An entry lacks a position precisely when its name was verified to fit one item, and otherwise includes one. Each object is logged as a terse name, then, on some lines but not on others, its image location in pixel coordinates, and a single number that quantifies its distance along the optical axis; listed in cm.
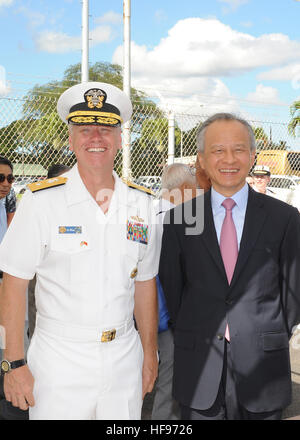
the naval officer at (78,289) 189
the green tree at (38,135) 543
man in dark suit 200
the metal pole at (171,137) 598
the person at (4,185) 426
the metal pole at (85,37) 568
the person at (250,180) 677
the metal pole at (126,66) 561
